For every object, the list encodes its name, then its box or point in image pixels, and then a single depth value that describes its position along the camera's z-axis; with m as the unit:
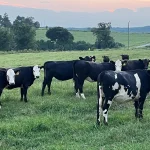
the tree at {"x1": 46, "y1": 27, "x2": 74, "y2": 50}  76.38
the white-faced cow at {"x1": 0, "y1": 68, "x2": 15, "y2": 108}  12.67
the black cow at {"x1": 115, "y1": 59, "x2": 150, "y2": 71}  15.42
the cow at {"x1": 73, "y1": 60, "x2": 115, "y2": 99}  14.38
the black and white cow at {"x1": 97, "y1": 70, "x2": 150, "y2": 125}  9.75
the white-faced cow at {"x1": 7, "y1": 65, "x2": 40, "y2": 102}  13.46
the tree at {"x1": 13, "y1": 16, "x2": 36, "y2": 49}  69.44
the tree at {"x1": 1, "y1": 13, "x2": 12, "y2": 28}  124.23
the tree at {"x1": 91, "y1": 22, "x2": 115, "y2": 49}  71.81
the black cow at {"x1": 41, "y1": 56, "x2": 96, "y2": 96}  15.36
